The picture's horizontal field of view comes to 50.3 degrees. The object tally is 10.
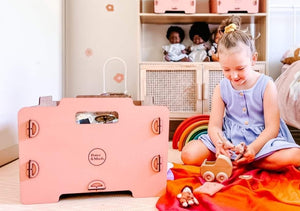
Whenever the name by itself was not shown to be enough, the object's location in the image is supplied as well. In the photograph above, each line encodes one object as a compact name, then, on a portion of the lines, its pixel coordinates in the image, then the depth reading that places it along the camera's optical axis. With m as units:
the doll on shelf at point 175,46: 1.95
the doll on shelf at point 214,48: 1.94
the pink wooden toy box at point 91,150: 0.84
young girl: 1.02
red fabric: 0.76
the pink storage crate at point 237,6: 1.82
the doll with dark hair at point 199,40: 2.00
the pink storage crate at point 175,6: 1.83
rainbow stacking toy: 1.54
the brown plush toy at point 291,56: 1.74
